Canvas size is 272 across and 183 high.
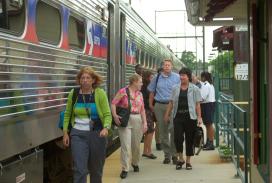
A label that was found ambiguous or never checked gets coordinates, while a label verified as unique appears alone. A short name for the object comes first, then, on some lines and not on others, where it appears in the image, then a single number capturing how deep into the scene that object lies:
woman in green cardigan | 7.81
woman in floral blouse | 10.67
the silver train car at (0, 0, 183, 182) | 6.15
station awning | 7.14
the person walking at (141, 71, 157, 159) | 13.16
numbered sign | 15.24
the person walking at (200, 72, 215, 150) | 14.73
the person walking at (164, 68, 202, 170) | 11.21
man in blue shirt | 12.52
